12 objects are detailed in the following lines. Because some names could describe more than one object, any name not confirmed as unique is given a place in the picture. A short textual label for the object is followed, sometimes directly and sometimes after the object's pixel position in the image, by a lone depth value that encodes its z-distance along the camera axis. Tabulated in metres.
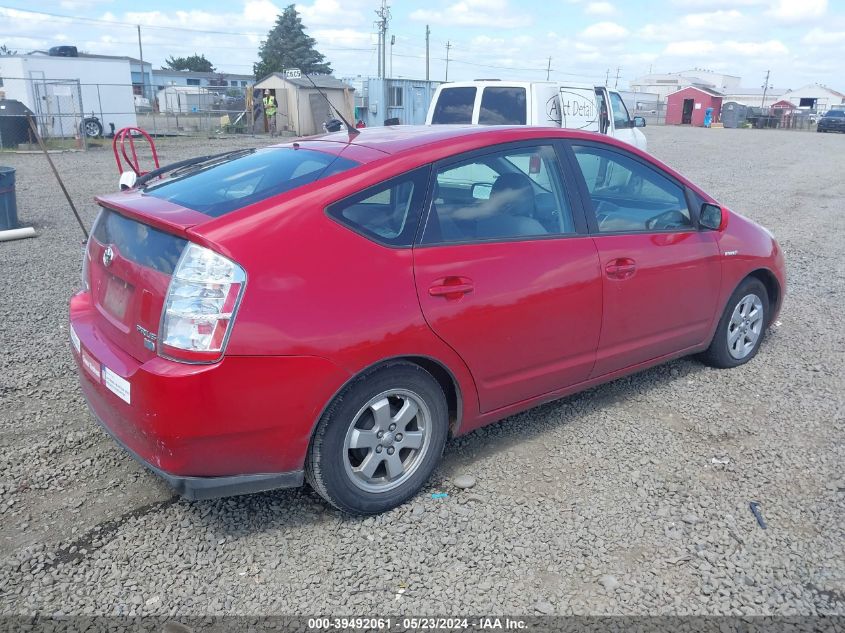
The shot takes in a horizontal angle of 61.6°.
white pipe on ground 8.82
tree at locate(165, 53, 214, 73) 93.94
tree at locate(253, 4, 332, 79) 85.31
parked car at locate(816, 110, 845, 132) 46.69
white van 10.26
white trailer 24.50
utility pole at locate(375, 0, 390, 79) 55.47
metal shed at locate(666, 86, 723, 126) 58.34
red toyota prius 2.71
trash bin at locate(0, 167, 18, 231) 8.85
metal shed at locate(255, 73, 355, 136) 30.38
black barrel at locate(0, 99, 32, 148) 21.36
